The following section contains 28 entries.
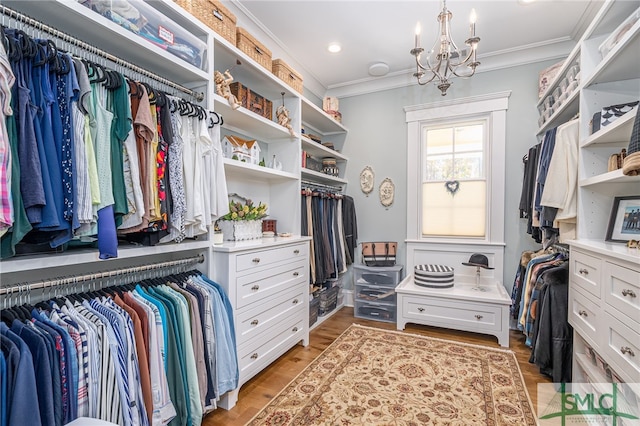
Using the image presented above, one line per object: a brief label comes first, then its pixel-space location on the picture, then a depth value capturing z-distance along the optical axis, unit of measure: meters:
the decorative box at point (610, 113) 1.76
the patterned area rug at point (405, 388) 1.76
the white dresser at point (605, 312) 1.30
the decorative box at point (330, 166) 3.72
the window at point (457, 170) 3.26
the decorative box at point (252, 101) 2.25
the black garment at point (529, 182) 2.73
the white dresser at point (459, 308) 2.78
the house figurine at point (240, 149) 2.27
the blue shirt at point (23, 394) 0.91
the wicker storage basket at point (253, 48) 2.16
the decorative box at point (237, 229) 2.16
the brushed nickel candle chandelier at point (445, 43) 1.79
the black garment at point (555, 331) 2.04
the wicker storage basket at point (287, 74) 2.57
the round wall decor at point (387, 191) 3.75
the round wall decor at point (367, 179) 3.86
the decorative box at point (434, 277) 3.08
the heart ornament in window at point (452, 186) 3.47
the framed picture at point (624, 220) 1.75
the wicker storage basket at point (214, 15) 1.76
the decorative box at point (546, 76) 2.77
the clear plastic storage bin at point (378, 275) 3.44
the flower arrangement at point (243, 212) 2.17
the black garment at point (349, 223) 3.72
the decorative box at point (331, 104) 3.69
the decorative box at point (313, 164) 3.49
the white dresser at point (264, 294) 1.89
